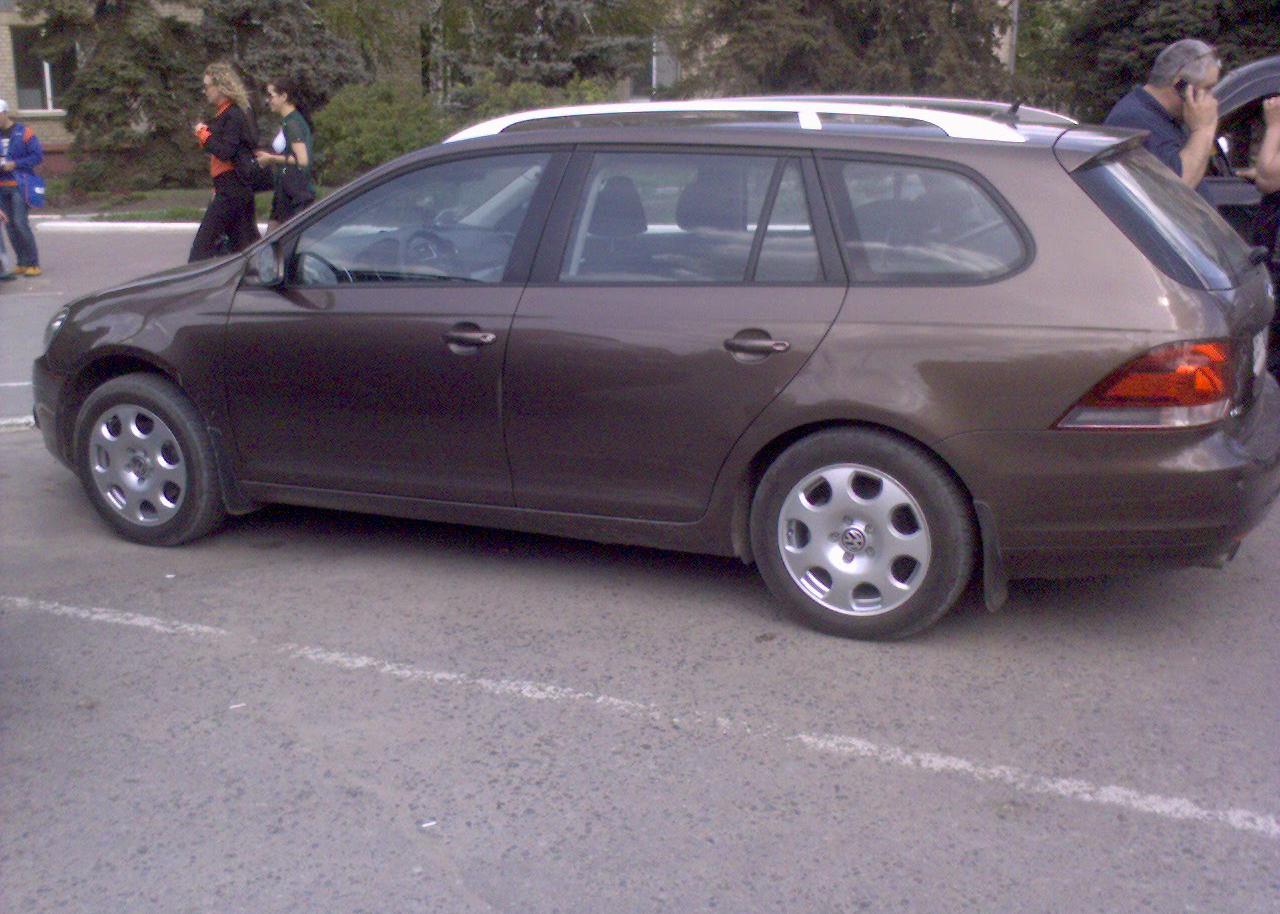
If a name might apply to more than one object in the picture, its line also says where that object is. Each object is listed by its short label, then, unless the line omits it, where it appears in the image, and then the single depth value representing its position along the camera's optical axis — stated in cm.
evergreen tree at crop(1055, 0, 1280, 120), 2089
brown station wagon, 467
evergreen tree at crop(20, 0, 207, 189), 2511
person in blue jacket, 1448
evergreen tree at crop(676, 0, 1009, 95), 2095
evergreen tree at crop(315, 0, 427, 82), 2772
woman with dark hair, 1048
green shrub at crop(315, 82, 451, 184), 2194
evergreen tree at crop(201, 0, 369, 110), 2536
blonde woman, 1051
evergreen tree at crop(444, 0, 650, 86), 2397
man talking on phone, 705
